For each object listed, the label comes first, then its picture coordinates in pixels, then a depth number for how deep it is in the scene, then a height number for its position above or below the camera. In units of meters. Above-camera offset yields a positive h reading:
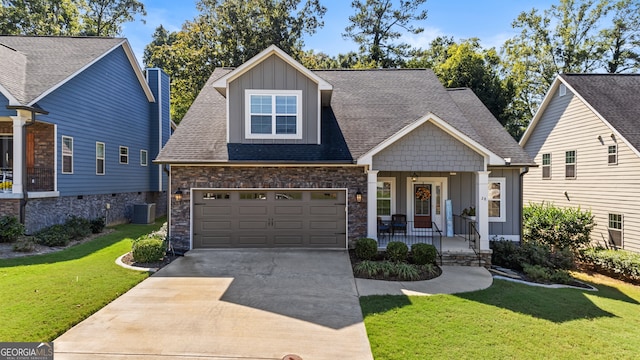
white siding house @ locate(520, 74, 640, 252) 11.95 +1.23
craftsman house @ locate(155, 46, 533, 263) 9.67 +0.22
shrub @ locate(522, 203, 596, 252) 12.35 -1.88
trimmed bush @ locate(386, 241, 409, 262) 9.18 -2.05
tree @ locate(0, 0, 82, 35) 23.42 +12.70
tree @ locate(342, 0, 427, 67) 28.33 +14.08
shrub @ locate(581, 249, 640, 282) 10.29 -2.77
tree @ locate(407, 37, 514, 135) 22.56 +7.28
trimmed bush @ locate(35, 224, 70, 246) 10.38 -1.85
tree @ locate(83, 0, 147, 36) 28.08 +14.86
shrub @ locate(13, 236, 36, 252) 9.49 -1.95
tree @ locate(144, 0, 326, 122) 25.39 +11.73
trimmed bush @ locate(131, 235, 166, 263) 8.77 -1.94
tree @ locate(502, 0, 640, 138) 24.78 +11.04
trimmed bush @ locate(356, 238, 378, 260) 9.31 -2.00
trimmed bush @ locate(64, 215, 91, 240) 11.55 -1.75
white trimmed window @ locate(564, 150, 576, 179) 14.53 +0.73
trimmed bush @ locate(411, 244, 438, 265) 9.07 -2.10
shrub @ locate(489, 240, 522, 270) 10.28 -2.44
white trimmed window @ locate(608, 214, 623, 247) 12.19 -1.89
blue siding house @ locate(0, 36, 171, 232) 10.89 +2.13
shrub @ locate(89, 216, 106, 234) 12.89 -1.83
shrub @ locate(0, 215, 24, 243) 10.09 -1.55
